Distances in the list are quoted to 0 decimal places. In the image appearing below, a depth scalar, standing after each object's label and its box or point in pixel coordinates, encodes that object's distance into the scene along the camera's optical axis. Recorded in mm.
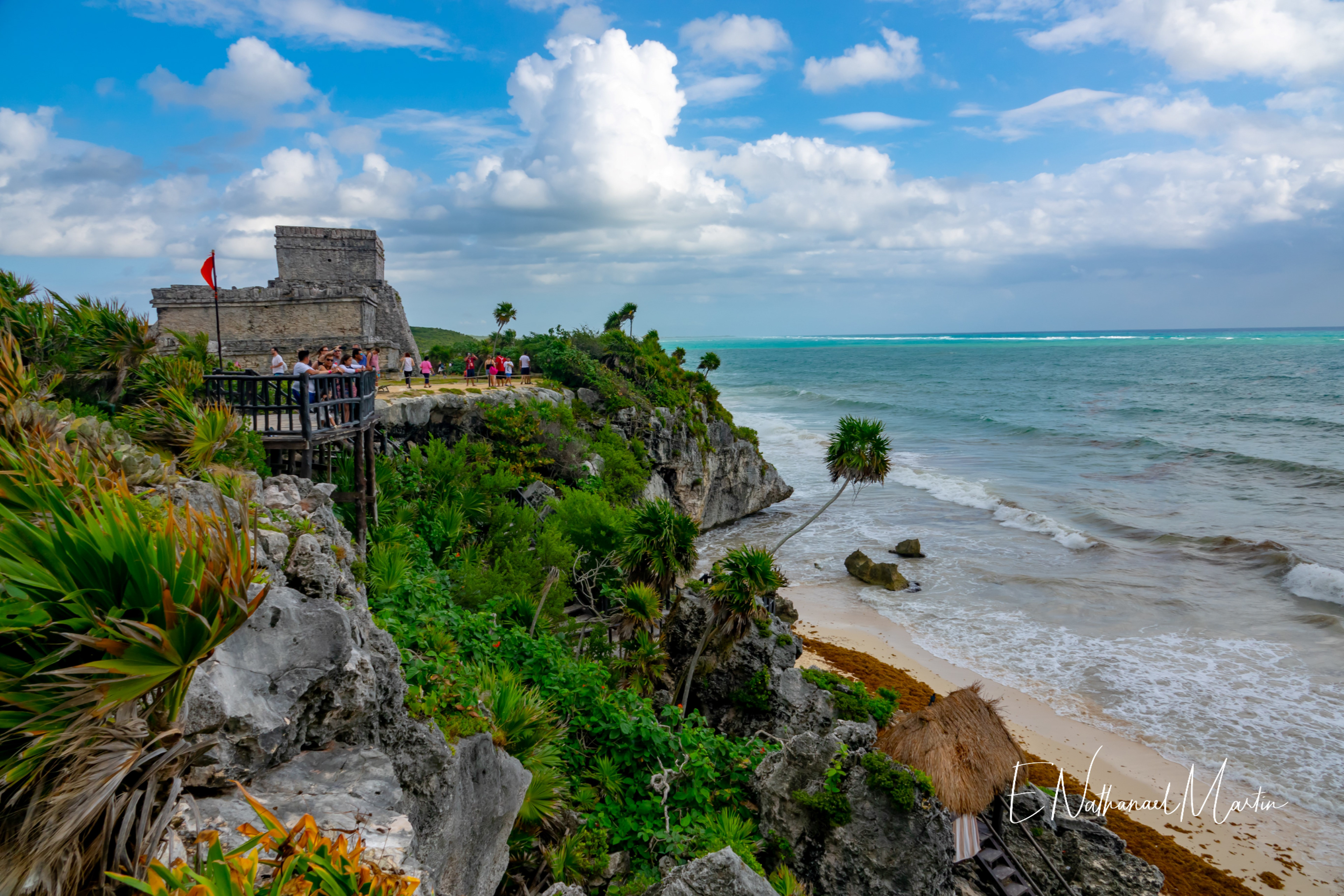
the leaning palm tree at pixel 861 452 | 17359
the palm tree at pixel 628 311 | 43031
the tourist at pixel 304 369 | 11959
